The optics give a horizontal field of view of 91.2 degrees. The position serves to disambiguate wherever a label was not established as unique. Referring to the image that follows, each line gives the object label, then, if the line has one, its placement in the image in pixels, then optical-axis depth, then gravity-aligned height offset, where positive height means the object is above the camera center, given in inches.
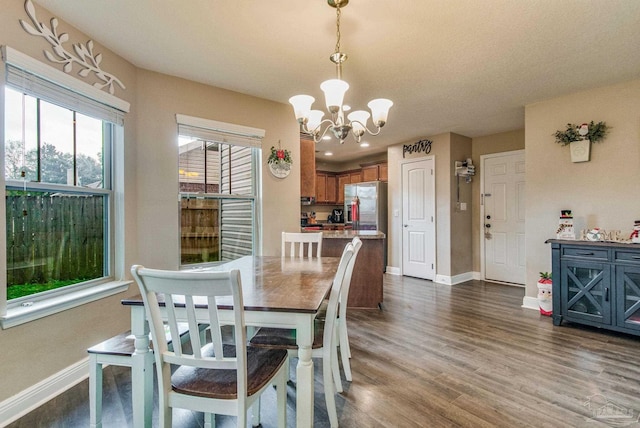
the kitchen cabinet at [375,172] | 247.7 +34.8
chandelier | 77.8 +29.6
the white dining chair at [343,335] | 81.4 -32.5
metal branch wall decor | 75.8 +45.1
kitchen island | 147.7 -27.6
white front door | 188.9 -1.4
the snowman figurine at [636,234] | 112.8 -7.7
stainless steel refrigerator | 228.1 +6.6
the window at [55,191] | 74.2 +7.2
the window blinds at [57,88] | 71.7 +34.1
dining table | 52.7 -19.9
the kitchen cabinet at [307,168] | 159.3 +24.6
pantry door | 204.4 -3.7
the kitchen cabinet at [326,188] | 279.9 +25.0
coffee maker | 288.4 -0.7
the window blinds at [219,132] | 119.4 +34.7
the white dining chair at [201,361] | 42.6 -21.4
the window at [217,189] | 123.0 +11.2
